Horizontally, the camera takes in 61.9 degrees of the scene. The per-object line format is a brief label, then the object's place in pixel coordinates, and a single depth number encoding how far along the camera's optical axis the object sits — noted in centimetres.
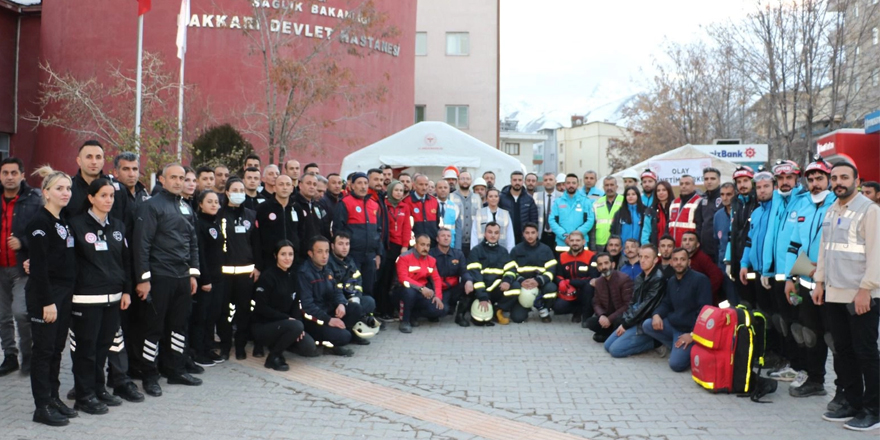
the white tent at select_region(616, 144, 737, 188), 1806
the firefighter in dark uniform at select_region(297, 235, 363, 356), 847
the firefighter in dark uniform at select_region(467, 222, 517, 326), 1103
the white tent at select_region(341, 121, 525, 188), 1702
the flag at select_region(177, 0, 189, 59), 1560
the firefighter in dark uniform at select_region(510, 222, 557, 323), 1118
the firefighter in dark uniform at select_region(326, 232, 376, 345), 922
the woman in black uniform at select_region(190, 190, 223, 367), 765
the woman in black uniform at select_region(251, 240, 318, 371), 788
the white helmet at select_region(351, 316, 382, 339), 909
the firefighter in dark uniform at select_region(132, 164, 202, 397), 671
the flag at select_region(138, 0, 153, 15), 1434
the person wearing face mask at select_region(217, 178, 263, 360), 793
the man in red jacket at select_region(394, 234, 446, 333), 1039
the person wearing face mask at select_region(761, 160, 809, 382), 702
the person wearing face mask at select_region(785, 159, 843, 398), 648
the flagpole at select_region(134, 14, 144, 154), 1318
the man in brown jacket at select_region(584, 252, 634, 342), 956
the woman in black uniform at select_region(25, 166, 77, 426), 562
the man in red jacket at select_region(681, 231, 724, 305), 916
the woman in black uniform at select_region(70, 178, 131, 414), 596
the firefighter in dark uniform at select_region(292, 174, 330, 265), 914
